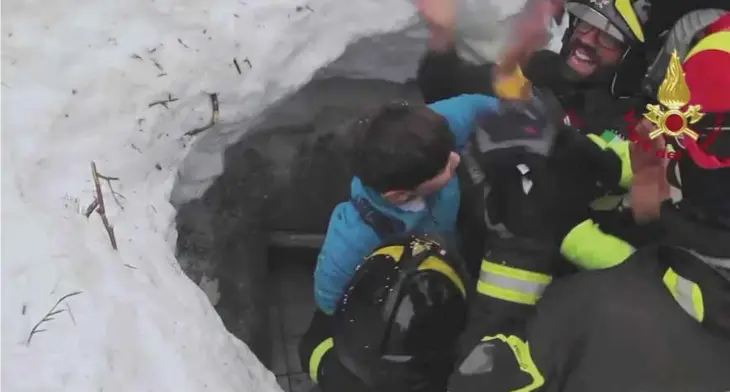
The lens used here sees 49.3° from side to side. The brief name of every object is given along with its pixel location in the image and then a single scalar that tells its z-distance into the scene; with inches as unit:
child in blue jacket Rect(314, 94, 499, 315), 60.5
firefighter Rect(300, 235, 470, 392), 59.2
